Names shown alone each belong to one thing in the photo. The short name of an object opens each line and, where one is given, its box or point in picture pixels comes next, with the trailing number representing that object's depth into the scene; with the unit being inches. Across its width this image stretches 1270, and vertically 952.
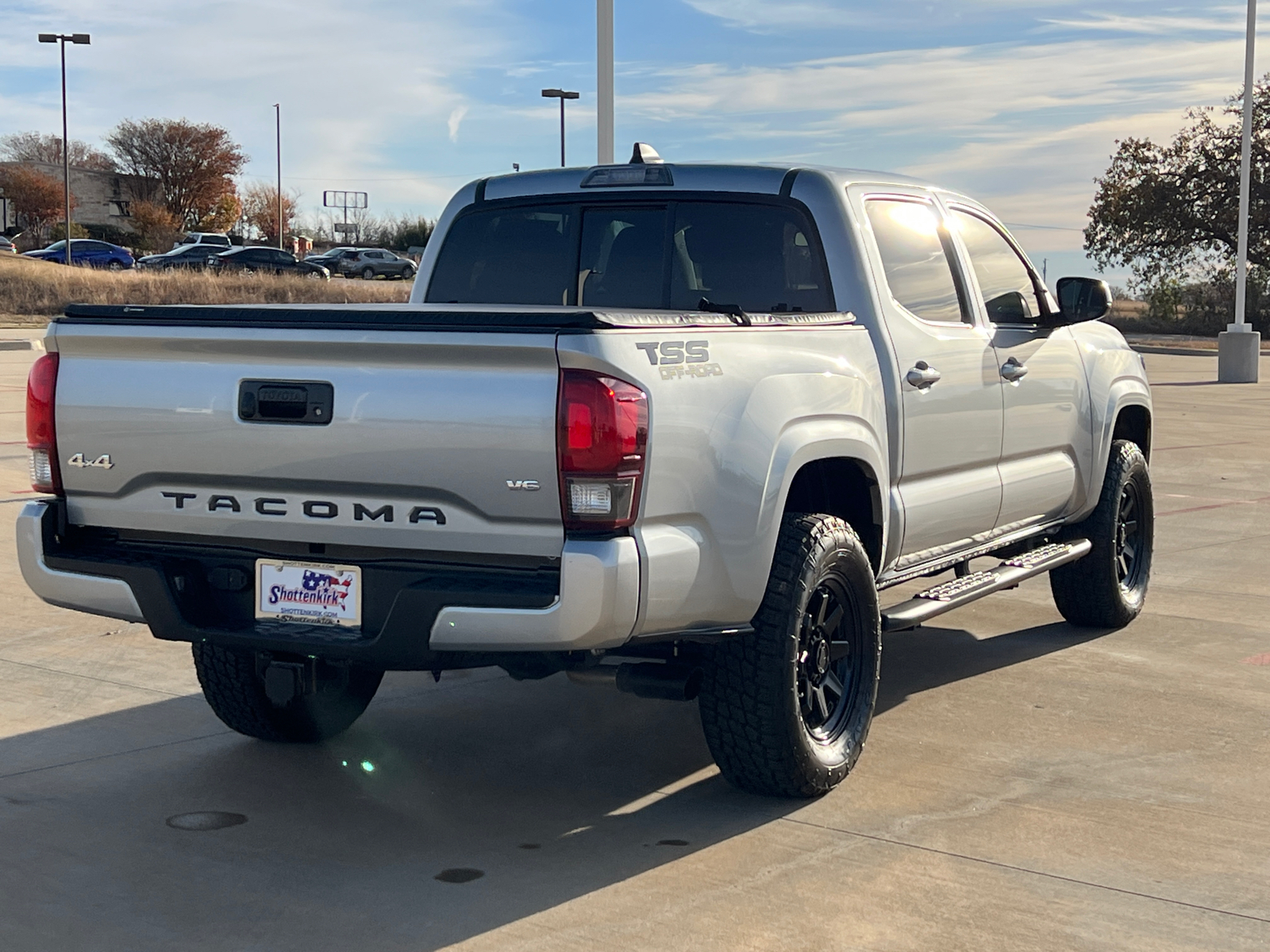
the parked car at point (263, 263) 2223.2
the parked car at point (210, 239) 2684.8
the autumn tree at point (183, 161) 3432.6
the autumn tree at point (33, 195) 3341.5
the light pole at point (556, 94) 1989.4
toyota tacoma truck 165.6
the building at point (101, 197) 3627.0
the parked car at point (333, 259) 2672.2
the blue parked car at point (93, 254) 2405.3
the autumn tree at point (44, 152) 4089.6
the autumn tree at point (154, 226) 3024.1
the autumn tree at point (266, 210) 3651.6
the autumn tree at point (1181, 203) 1843.0
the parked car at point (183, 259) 2233.0
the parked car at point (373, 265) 2645.2
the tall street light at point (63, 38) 2142.0
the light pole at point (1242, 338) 1102.4
